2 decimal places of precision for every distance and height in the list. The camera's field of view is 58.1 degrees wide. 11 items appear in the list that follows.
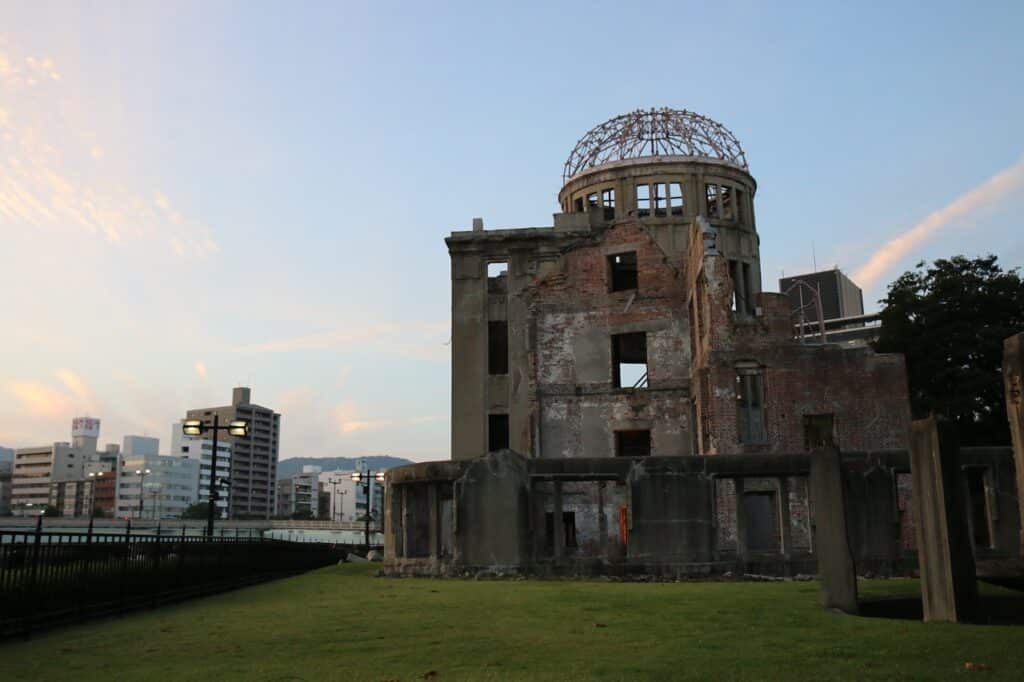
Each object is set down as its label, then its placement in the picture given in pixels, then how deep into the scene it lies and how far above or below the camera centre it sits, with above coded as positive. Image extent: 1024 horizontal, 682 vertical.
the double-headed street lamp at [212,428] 26.77 +2.58
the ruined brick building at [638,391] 20.22 +4.24
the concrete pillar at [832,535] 11.51 -0.33
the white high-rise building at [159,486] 145.75 +5.12
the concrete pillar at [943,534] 10.05 -0.30
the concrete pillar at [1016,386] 10.41 +1.35
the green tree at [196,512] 129.88 +0.85
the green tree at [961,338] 38.12 +7.23
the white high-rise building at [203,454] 158.00 +11.31
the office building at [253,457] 172.12 +11.33
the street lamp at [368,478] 42.29 +1.78
